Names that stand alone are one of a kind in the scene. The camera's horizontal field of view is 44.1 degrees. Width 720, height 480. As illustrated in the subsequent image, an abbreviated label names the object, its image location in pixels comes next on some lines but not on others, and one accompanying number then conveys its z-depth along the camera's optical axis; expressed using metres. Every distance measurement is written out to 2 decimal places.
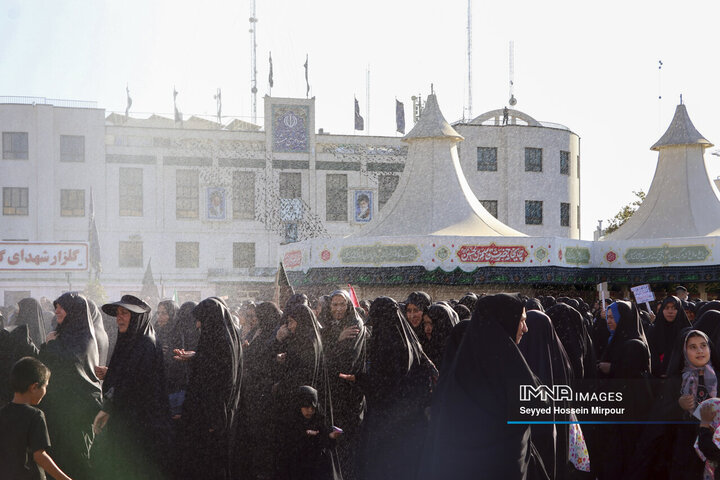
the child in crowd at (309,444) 5.86
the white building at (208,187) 34.56
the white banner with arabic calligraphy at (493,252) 19.98
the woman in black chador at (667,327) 8.09
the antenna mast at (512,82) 40.81
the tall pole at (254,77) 39.23
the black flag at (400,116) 40.91
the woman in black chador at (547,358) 5.18
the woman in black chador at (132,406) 5.66
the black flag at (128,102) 39.62
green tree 41.38
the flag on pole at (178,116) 39.62
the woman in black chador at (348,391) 6.73
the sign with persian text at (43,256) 26.69
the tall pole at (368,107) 42.16
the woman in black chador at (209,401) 5.95
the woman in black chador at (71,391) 5.68
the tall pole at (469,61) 39.72
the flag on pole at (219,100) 41.44
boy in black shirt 4.38
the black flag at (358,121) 41.38
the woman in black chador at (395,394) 5.92
